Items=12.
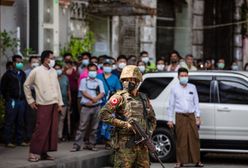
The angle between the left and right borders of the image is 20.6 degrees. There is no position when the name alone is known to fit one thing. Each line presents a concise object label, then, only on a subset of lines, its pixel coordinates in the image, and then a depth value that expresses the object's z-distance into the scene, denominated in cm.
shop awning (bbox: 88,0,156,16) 1931
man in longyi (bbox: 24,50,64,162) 1228
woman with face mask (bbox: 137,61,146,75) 1627
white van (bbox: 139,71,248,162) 1380
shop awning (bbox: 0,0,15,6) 1594
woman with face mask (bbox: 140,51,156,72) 1748
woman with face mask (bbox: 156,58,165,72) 1766
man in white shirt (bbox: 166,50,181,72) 1756
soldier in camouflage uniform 860
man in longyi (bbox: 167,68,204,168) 1336
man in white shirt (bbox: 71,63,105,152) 1402
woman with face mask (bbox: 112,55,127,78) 1579
